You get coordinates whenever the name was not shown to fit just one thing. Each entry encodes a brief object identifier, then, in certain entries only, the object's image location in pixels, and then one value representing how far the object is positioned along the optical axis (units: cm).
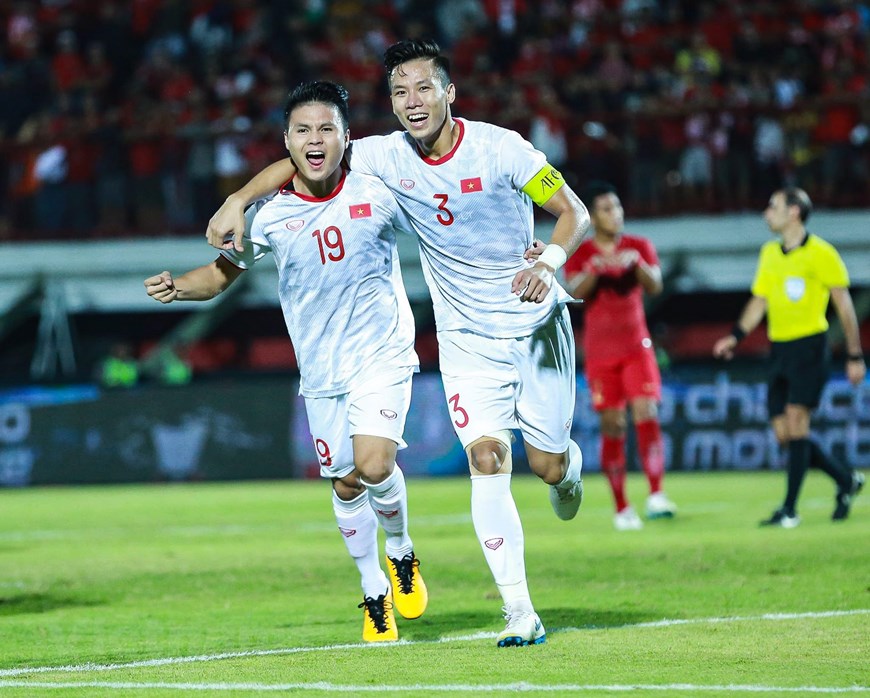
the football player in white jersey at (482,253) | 1291
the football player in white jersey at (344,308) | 1330
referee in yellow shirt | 2261
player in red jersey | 2323
